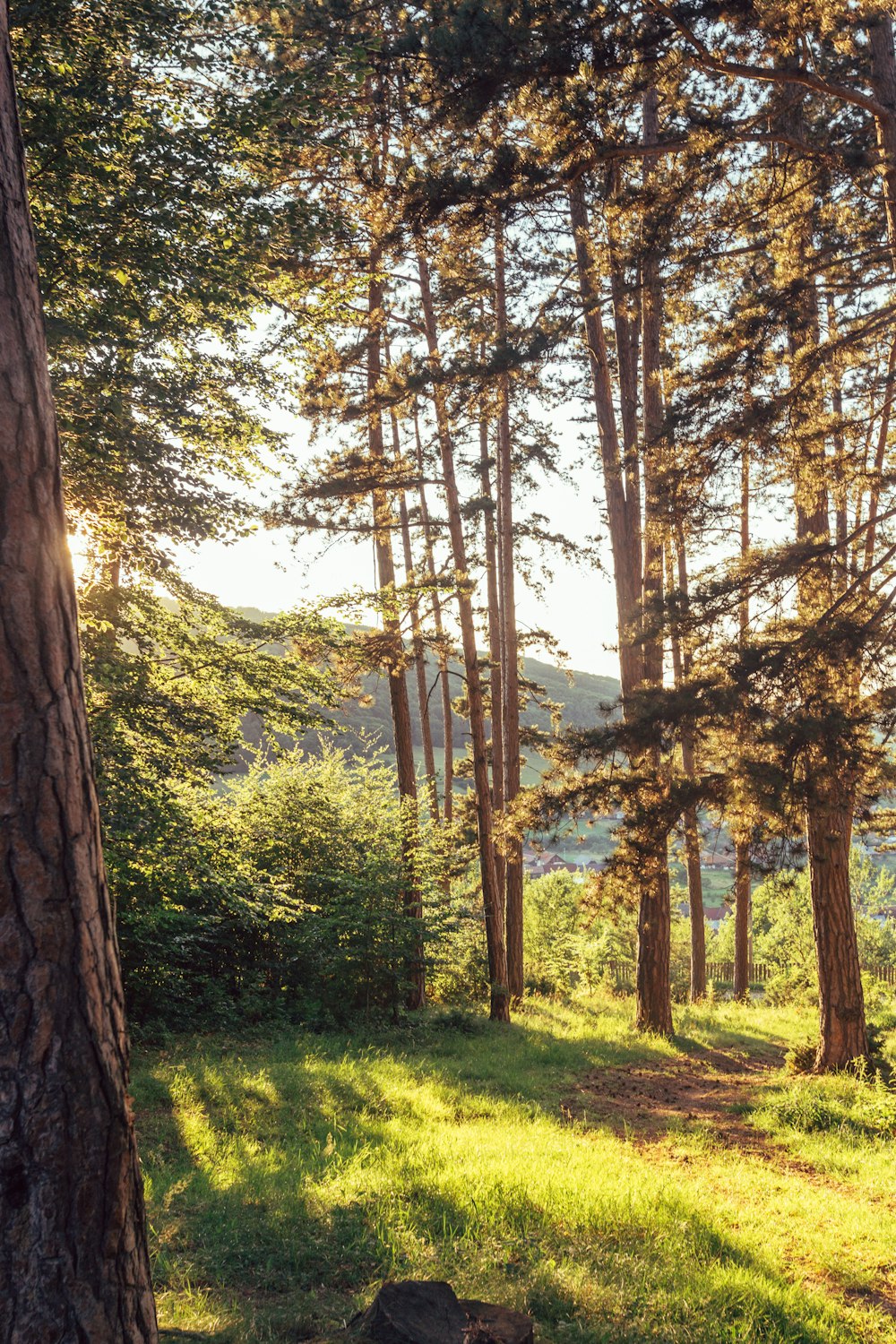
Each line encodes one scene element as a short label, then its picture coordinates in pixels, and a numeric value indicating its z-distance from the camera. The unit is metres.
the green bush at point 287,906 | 10.68
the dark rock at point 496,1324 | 3.16
